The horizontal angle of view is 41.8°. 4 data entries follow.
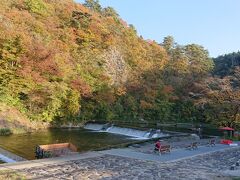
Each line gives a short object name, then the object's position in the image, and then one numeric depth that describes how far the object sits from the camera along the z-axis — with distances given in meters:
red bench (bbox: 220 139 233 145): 23.74
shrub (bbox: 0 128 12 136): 25.94
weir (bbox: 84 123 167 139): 29.28
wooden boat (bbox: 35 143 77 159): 16.44
